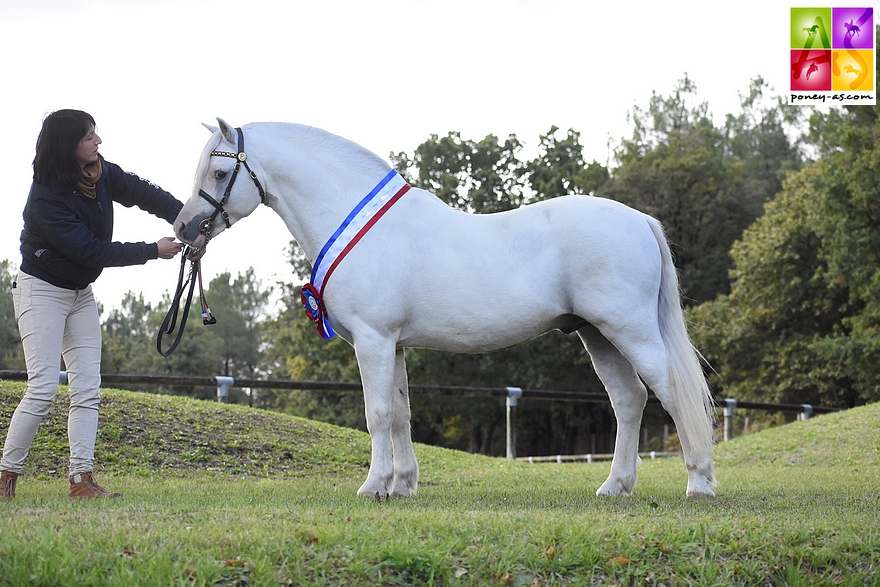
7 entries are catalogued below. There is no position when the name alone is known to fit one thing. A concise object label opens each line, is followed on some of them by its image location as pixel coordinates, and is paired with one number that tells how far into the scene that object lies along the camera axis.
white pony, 5.91
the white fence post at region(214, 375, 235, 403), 11.82
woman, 5.32
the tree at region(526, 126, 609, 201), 33.22
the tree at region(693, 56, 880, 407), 25.86
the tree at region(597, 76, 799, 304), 34.28
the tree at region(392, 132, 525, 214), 33.28
